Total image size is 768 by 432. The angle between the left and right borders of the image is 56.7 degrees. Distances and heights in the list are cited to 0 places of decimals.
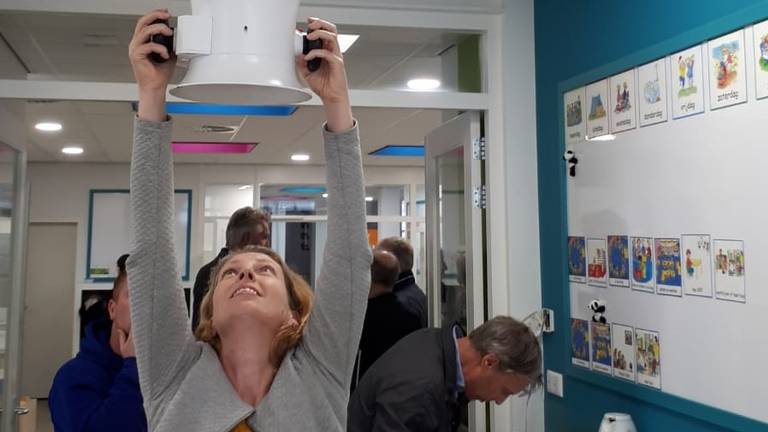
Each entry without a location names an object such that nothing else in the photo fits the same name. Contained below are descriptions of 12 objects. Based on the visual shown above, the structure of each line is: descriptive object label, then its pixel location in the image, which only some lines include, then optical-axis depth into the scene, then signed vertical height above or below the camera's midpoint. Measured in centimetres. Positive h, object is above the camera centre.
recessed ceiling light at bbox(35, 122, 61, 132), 595 +97
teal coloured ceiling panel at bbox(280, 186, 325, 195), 955 +67
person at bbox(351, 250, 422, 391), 303 -34
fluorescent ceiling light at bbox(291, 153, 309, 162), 833 +99
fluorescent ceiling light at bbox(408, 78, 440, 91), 302 +68
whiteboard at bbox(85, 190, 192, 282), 861 +8
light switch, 257 -52
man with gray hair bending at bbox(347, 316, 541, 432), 181 -38
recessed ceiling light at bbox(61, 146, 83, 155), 747 +96
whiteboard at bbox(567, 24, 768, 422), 167 +6
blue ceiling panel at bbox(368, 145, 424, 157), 788 +101
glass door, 287 +6
